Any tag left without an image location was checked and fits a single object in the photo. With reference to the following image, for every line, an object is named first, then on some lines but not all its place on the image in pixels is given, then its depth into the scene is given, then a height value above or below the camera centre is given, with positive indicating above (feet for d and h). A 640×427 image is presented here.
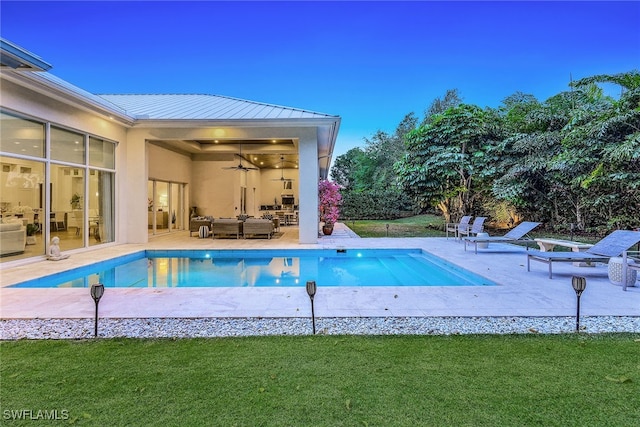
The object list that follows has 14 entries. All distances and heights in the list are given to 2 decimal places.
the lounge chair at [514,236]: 29.25 -2.11
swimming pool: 22.13 -4.49
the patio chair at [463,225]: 39.36 -1.65
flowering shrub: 45.75 +1.30
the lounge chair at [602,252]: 19.71 -2.42
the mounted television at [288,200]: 72.69 +2.28
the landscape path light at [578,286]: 11.77 -2.57
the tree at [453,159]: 48.52 +7.43
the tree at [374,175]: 80.84 +12.36
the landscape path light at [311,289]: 11.91 -2.68
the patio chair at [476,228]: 35.78 -1.77
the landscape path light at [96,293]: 11.53 -2.73
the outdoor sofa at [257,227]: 41.47 -1.93
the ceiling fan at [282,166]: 60.28 +8.99
